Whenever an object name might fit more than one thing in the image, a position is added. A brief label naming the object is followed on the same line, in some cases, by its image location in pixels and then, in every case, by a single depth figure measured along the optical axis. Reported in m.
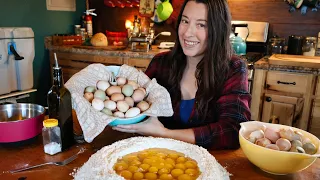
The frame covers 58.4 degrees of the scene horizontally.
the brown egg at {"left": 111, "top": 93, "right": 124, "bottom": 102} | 1.03
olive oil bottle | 0.91
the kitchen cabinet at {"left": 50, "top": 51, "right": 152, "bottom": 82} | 2.71
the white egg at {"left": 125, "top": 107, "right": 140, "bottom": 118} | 0.98
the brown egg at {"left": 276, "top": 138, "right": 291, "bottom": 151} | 0.81
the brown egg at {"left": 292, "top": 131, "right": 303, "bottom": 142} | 0.85
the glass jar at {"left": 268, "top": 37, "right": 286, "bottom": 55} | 2.69
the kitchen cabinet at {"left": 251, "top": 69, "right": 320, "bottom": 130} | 2.25
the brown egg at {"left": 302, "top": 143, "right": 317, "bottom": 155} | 0.81
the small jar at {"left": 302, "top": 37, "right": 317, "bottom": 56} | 2.57
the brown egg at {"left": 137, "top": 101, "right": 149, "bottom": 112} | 1.02
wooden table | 0.81
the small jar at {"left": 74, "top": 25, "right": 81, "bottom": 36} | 3.31
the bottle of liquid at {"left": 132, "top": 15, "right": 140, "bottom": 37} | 3.17
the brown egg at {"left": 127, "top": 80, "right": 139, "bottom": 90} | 1.12
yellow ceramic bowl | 0.77
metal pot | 0.92
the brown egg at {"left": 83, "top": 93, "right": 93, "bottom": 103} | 1.01
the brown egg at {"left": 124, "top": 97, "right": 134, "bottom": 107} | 1.03
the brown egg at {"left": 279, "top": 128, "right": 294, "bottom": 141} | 0.85
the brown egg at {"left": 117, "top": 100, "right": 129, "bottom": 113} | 1.00
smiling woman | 1.17
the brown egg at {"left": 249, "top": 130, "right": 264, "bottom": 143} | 0.87
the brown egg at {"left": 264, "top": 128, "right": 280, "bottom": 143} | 0.87
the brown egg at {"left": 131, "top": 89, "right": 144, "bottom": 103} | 1.07
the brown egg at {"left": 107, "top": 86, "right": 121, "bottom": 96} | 1.07
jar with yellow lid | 0.90
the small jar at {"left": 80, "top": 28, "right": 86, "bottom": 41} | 3.29
